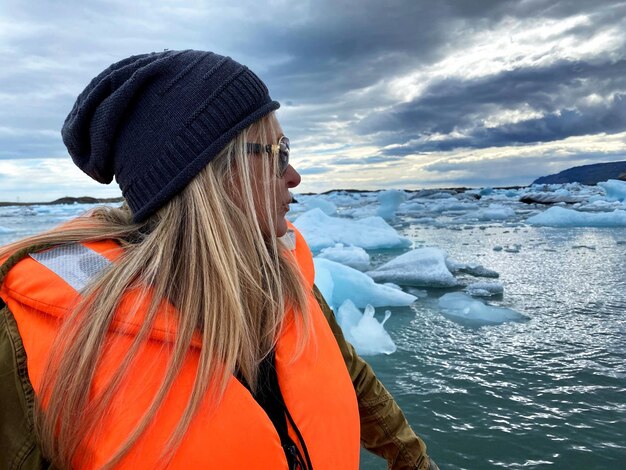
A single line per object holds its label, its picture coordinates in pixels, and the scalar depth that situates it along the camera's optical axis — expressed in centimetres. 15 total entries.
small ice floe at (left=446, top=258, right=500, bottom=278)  582
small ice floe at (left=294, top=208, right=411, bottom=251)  916
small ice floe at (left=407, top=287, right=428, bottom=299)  502
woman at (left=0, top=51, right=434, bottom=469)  75
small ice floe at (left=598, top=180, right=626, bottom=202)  1914
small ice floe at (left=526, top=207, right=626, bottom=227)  1134
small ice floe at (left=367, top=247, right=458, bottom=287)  539
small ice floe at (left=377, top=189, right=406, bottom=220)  1703
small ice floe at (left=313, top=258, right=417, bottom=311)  461
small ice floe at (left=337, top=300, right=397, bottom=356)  335
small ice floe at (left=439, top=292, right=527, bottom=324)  392
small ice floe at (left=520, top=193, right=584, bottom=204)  2298
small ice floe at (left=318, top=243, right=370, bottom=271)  696
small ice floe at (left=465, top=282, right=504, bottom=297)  476
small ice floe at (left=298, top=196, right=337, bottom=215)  1706
